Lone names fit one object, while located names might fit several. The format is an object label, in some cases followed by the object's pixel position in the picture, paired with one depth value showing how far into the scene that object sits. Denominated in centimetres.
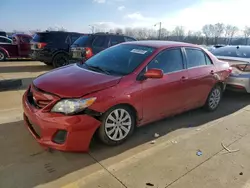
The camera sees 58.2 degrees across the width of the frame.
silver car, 576
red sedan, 285
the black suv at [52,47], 982
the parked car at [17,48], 1214
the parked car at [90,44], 845
